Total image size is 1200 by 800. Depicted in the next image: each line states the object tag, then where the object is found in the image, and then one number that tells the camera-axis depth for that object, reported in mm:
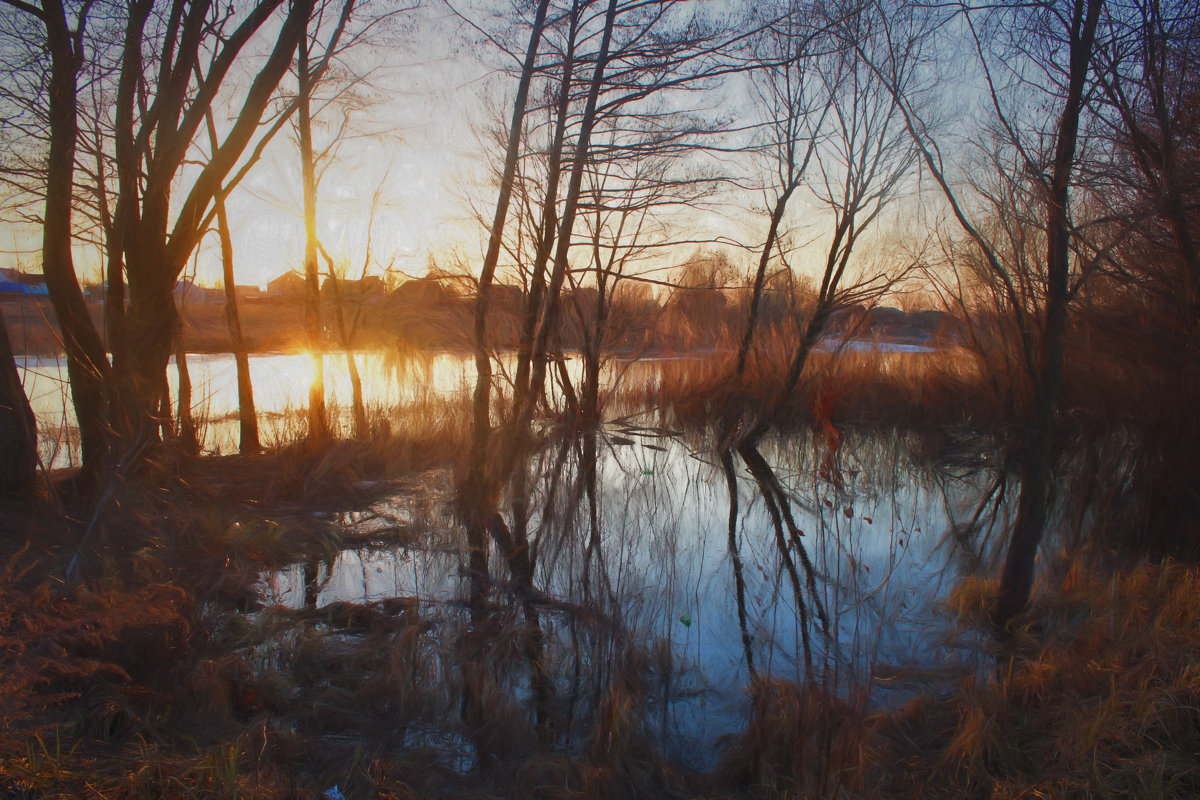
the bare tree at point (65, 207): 4328
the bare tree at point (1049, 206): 5758
